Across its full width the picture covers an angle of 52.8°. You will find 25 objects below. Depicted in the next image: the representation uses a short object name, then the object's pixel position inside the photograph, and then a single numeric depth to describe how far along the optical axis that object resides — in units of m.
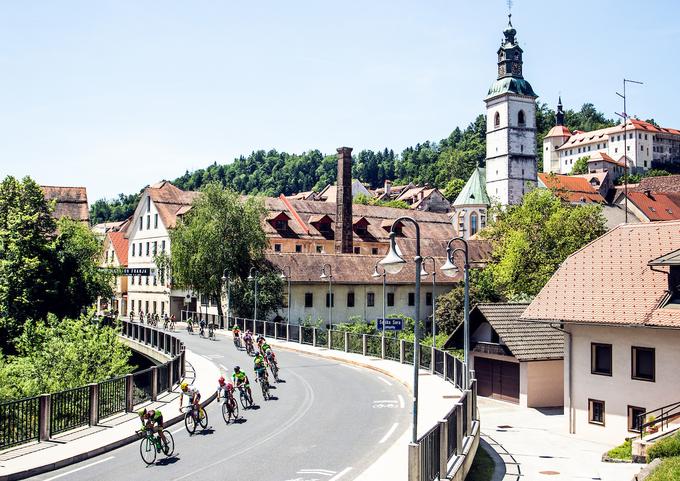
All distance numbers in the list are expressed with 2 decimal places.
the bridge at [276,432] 14.97
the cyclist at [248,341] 37.12
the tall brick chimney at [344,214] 73.31
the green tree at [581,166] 158.12
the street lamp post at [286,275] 53.47
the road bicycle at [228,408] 20.81
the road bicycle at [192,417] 19.16
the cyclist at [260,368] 24.77
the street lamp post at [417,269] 13.16
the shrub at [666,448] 17.80
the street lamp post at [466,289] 20.09
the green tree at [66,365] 27.72
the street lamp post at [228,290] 52.68
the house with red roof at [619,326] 24.64
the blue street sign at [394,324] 28.48
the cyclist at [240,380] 22.70
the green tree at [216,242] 56.16
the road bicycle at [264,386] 24.67
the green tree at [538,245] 61.03
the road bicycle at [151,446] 16.23
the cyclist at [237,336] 39.94
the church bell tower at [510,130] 105.38
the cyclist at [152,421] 16.41
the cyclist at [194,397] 19.08
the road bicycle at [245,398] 23.05
